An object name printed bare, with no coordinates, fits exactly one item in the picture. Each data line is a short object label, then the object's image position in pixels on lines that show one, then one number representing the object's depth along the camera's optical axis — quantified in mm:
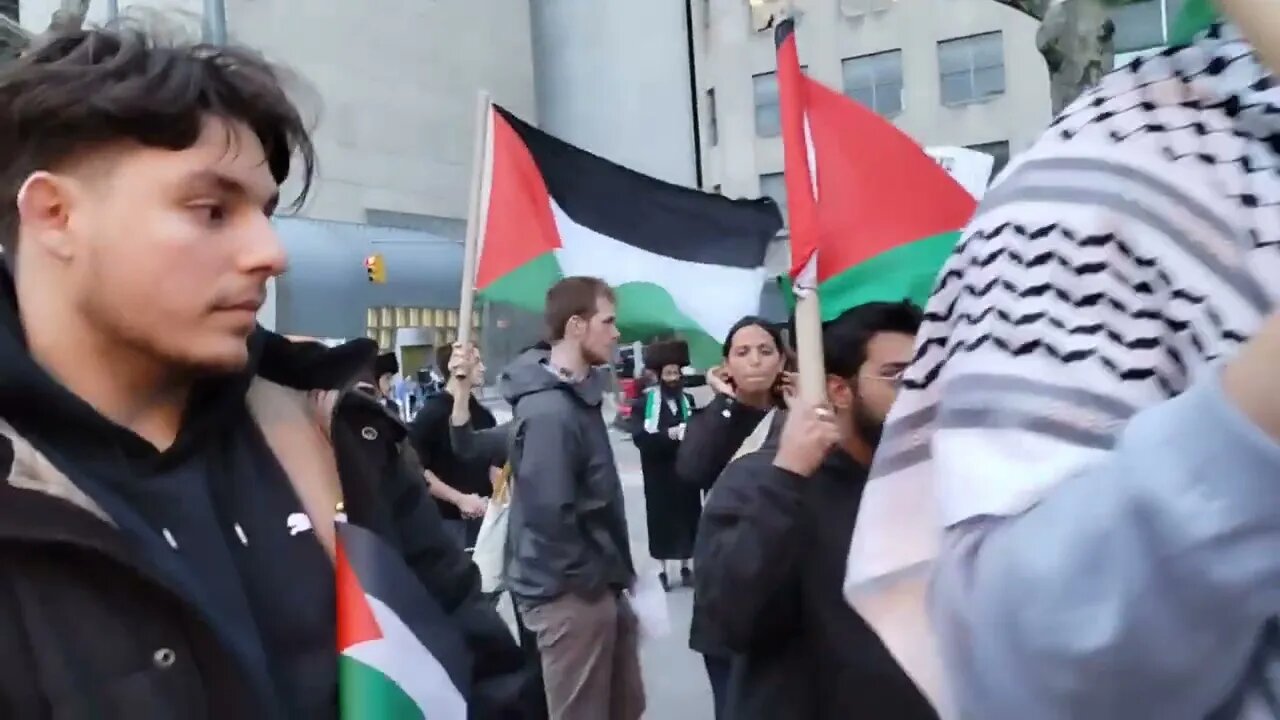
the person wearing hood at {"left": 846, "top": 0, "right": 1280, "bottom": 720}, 711
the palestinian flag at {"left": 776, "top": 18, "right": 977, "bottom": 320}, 2645
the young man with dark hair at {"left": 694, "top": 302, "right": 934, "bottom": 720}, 2566
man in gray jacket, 4770
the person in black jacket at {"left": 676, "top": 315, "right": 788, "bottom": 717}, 4973
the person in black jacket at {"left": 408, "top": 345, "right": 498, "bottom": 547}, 6348
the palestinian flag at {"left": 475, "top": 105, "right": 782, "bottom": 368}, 5023
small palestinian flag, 1452
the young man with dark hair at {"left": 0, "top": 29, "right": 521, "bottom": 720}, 1258
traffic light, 20516
